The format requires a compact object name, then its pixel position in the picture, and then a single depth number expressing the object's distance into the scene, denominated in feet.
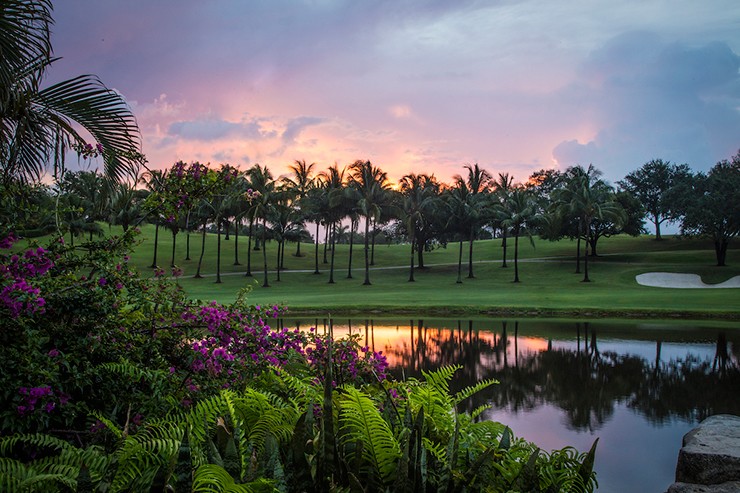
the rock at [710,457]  21.08
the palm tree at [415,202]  175.94
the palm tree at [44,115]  21.30
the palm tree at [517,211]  172.55
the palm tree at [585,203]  165.37
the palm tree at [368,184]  169.68
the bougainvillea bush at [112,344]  14.75
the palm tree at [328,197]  183.92
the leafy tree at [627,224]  208.74
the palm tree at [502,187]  193.06
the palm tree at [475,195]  179.82
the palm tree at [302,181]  190.80
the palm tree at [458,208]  186.80
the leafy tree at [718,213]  177.27
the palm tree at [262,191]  171.22
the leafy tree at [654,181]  274.65
